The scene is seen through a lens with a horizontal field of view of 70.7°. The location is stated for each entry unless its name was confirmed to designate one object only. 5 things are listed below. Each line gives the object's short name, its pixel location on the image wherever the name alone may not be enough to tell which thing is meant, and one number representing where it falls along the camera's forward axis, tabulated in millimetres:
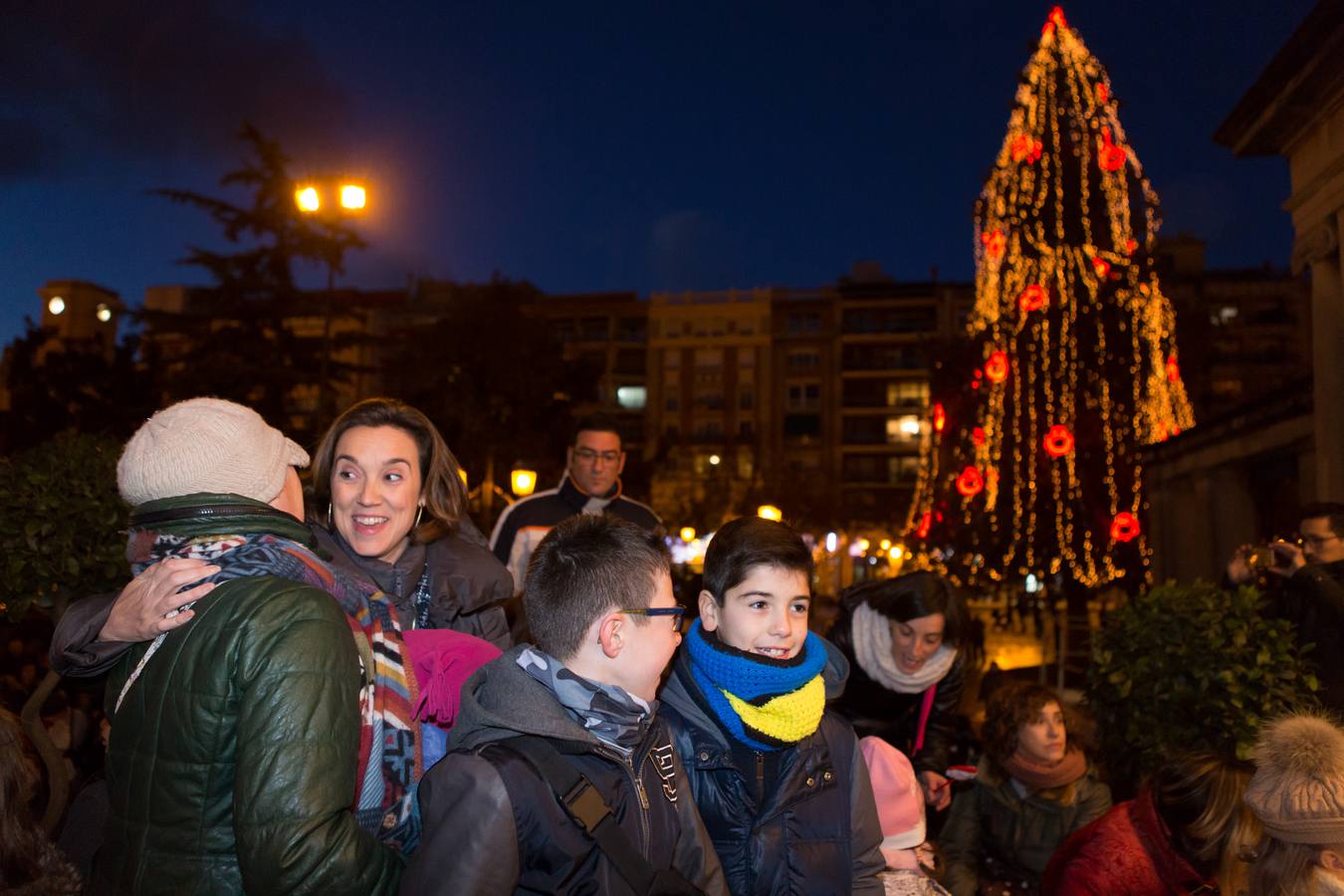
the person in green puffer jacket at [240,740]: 1917
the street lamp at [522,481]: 19750
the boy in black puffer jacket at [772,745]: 2818
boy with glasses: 2076
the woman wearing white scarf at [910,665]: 4203
